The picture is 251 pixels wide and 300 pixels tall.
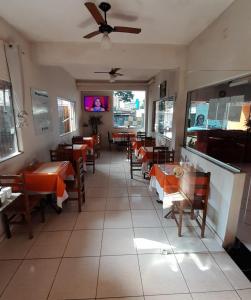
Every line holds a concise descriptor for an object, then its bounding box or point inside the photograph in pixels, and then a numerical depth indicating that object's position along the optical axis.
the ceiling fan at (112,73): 4.59
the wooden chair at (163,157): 3.49
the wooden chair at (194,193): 2.18
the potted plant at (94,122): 7.96
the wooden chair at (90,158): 4.71
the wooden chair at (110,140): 7.69
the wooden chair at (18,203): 2.05
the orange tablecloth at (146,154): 3.80
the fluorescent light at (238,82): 2.07
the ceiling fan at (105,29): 2.05
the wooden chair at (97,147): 6.17
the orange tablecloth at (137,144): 4.95
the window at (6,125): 2.47
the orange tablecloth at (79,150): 3.81
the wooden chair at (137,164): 4.15
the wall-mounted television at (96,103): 7.92
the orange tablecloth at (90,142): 5.23
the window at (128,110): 8.01
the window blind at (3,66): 2.36
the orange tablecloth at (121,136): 7.25
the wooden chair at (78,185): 2.75
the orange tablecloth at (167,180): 2.40
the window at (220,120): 2.41
